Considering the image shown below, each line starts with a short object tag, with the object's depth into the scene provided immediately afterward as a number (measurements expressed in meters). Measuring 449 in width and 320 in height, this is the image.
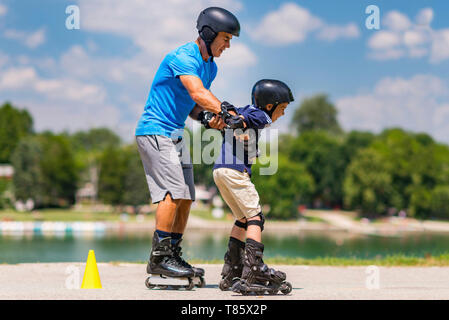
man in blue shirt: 4.89
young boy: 4.76
